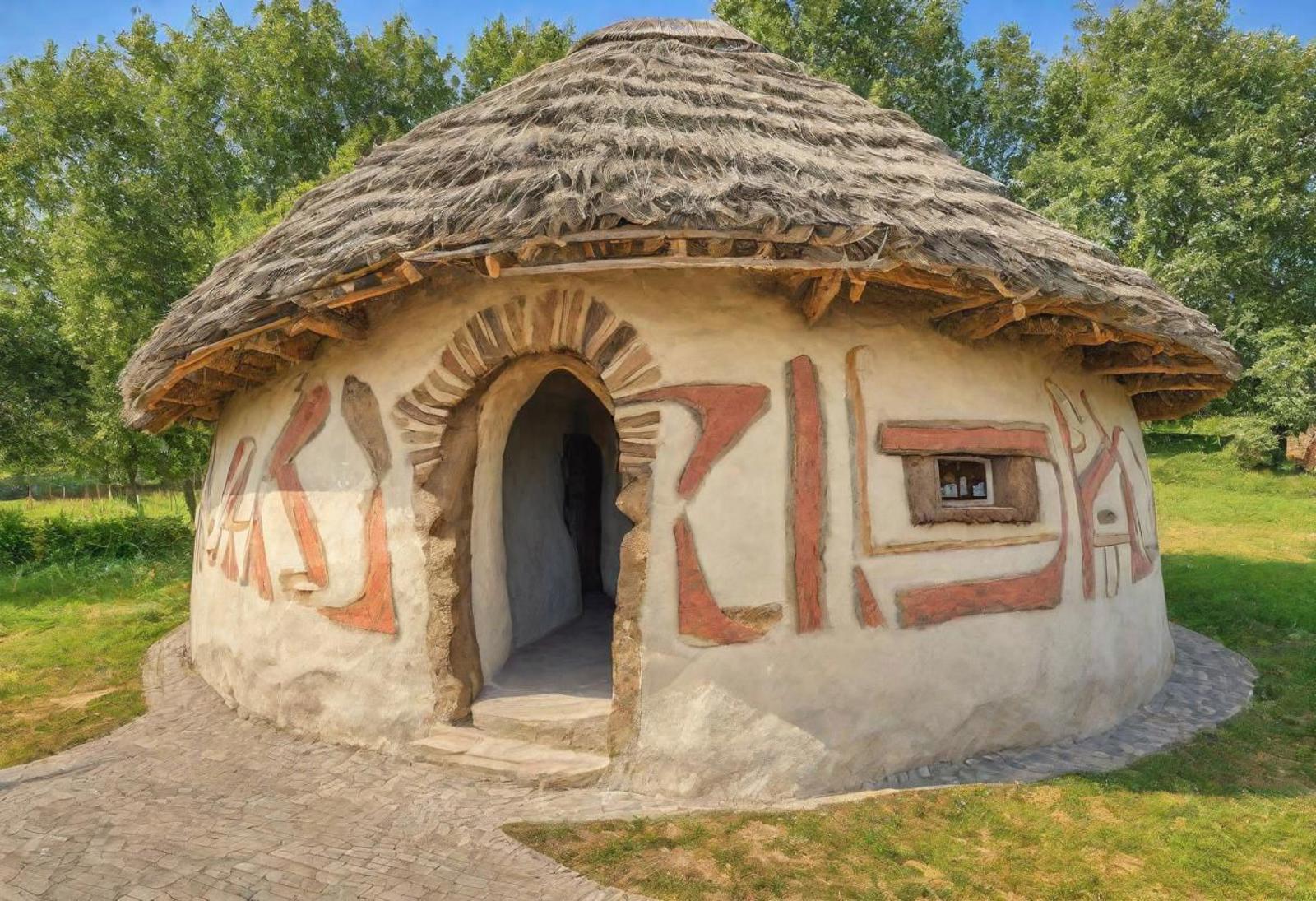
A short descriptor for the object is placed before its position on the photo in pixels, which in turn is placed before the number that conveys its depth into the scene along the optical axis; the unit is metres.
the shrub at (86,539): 11.55
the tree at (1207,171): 15.05
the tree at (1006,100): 18.20
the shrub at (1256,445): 15.19
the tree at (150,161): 12.73
